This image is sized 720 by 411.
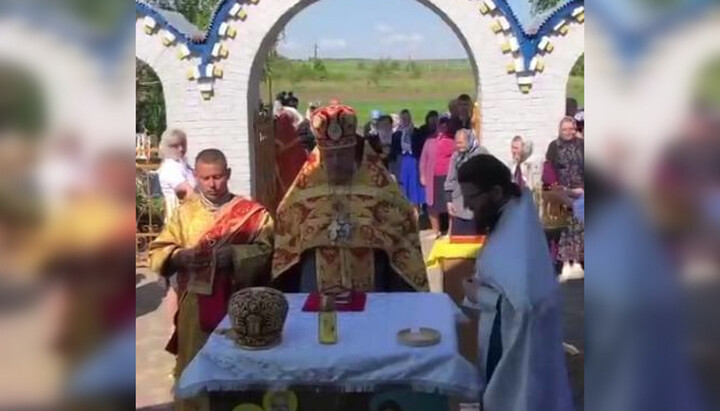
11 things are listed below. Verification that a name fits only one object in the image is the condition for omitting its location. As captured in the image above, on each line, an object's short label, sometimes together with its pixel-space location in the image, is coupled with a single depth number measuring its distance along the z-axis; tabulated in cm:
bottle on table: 297
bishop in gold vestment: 370
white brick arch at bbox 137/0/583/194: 784
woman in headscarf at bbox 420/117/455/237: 847
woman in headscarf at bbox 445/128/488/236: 635
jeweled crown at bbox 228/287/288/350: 292
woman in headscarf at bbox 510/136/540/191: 701
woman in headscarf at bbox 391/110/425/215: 1000
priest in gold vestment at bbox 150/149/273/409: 365
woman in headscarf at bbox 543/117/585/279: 580
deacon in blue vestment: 280
